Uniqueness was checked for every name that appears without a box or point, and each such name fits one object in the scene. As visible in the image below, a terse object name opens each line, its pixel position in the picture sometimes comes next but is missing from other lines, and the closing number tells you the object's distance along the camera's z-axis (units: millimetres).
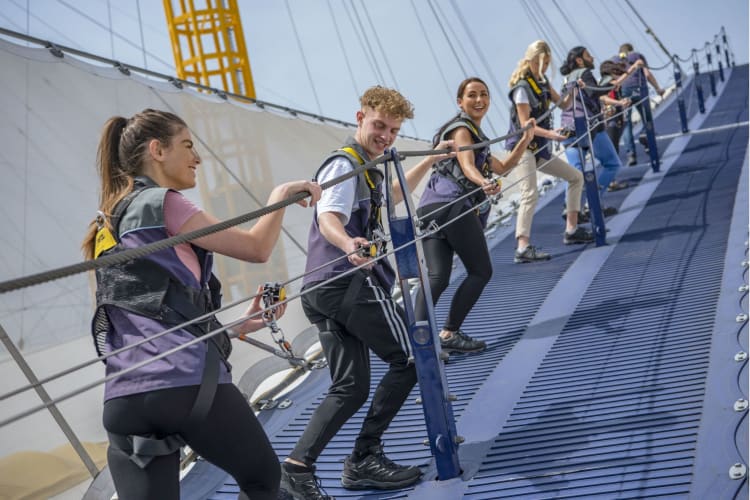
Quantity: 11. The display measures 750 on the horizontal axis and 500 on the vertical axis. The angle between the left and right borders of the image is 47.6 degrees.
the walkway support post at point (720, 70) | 19500
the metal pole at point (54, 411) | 3358
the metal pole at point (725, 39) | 20075
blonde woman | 5801
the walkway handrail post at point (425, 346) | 2932
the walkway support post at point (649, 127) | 9352
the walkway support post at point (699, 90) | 14266
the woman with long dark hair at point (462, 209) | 4375
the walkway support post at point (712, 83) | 16844
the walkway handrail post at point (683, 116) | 11625
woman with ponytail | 1910
